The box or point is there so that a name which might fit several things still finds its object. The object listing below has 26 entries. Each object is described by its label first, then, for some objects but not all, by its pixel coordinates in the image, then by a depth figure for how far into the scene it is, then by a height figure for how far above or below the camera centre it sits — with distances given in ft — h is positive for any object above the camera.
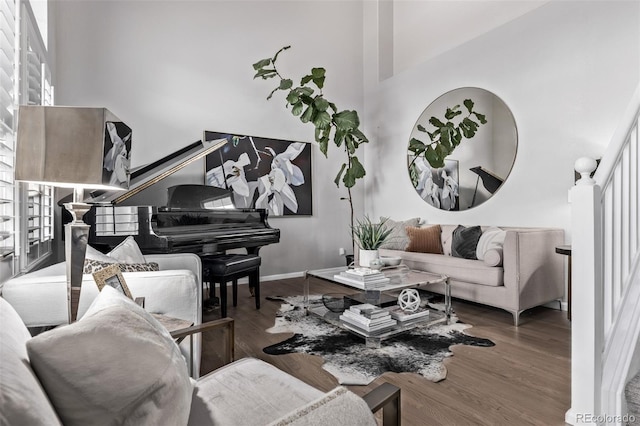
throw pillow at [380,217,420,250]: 14.06 -1.03
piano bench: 9.96 -1.68
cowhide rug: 6.77 -3.04
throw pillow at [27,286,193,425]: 2.07 -1.00
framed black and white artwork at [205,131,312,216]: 14.52 +1.77
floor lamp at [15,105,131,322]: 3.75 +0.73
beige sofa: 9.70 -1.85
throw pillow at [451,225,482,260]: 11.76 -1.03
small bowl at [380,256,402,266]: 10.41 -1.47
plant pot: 9.32 -1.17
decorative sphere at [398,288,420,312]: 8.97 -2.30
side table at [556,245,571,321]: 9.08 -1.50
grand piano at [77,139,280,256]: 9.04 -0.18
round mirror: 13.08 +2.55
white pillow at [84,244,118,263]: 5.65 -0.70
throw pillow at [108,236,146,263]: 6.25 -0.73
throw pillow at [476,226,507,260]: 10.98 -0.92
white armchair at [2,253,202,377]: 4.85 -1.19
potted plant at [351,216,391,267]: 9.34 -0.80
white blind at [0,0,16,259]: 5.08 +1.38
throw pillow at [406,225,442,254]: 13.39 -1.08
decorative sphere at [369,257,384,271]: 9.23 -1.36
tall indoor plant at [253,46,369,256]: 13.97 +3.99
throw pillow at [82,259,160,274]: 5.43 -0.89
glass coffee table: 7.97 -2.64
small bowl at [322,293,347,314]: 10.07 -2.78
